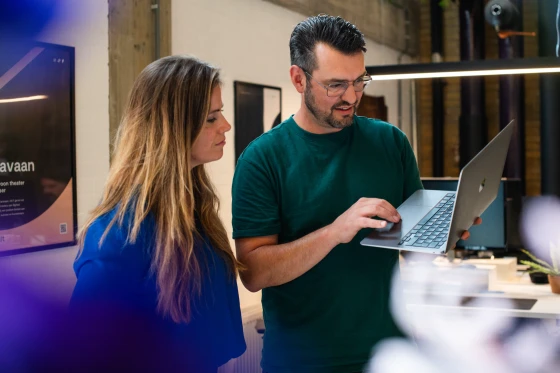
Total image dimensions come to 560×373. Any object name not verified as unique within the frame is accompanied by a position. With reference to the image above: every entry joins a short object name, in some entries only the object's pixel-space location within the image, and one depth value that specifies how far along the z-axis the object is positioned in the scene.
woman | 1.26
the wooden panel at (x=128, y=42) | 3.35
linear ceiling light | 3.17
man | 1.70
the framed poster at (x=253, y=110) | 4.36
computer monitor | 3.95
